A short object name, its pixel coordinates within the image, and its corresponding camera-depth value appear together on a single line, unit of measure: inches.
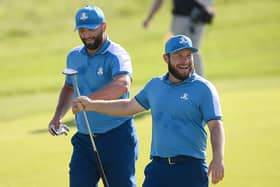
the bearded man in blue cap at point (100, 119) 686.5
